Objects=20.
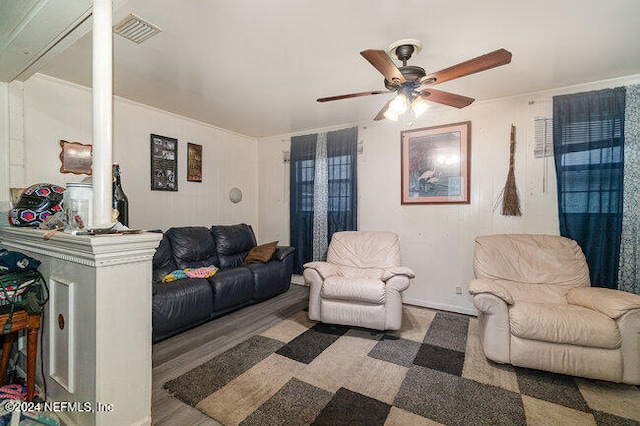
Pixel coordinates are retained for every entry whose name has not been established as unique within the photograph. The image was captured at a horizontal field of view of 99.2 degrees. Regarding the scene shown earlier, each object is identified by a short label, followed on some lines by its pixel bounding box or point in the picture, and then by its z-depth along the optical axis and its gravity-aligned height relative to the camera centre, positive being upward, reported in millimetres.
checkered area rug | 1593 -1211
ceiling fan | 1578 +868
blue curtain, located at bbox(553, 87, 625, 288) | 2525 +353
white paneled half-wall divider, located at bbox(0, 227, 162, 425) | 1114 -509
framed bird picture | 3234 +554
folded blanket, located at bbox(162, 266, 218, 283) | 2952 -727
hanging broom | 2971 +188
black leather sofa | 2512 -768
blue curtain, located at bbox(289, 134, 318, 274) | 4227 +202
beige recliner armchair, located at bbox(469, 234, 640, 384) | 1810 -769
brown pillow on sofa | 3698 -623
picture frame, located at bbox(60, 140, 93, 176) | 2697 +518
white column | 1242 +470
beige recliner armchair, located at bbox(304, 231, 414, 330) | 2523 -785
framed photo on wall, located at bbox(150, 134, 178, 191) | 3400 +585
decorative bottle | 1496 +49
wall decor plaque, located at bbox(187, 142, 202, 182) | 3793 +657
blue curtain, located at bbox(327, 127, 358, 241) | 3861 +412
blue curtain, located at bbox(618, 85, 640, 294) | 2463 +84
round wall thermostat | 4383 +223
